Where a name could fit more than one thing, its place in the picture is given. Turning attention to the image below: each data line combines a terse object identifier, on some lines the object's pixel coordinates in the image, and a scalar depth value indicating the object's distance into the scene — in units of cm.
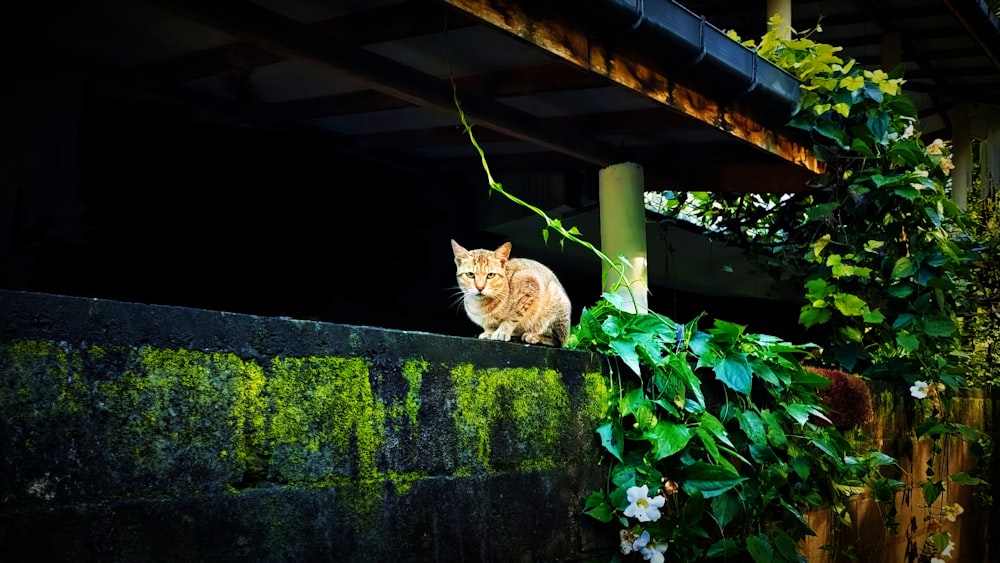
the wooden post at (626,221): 502
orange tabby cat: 341
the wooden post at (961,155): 973
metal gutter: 347
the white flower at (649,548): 286
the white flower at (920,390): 543
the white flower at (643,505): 279
